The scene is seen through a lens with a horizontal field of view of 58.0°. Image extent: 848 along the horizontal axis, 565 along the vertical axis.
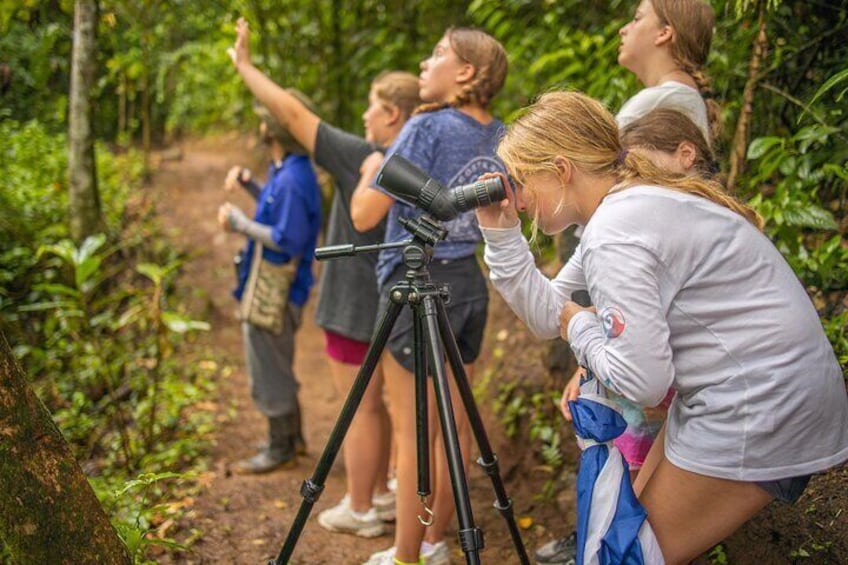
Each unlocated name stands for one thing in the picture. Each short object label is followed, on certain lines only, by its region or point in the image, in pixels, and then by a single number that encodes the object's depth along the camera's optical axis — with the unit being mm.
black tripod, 2279
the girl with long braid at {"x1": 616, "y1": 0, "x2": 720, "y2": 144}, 2697
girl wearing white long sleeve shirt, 1799
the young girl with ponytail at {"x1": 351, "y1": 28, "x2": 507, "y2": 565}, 2822
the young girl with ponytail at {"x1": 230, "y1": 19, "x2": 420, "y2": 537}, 3270
